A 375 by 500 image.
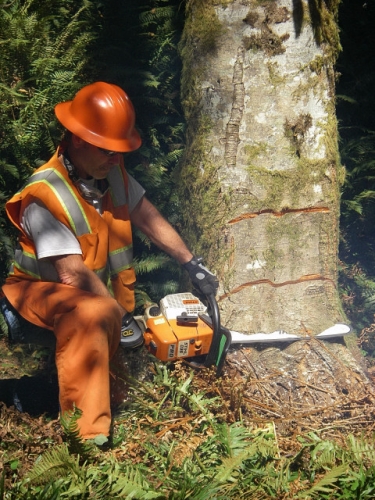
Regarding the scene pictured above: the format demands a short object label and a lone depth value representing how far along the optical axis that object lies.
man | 3.04
